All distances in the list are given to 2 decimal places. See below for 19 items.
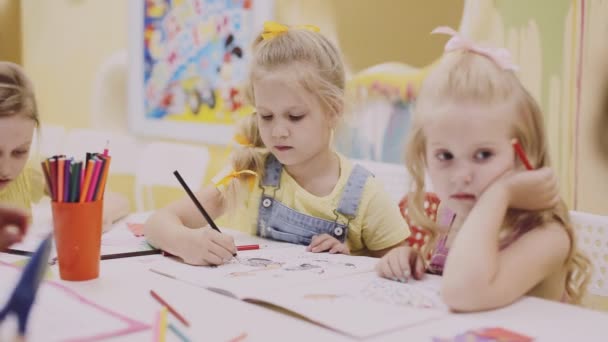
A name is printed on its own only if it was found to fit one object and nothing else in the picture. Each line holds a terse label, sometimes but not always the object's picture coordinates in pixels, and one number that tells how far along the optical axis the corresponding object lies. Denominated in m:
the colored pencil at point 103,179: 0.95
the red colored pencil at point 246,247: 1.20
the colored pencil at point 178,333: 0.69
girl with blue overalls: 1.30
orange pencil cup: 0.93
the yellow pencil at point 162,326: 0.69
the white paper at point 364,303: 0.74
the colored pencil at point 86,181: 0.93
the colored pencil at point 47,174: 0.93
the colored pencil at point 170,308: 0.76
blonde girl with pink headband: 0.84
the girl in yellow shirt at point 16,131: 1.34
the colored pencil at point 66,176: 0.92
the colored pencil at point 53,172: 0.92
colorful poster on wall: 2.54
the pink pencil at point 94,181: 0.94
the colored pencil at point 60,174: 0.92
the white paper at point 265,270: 0.92
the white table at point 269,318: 0.71
